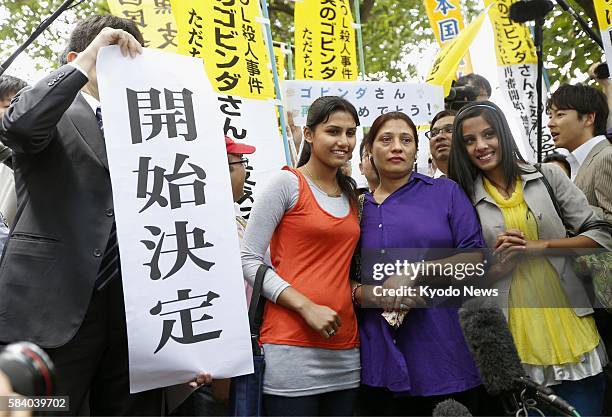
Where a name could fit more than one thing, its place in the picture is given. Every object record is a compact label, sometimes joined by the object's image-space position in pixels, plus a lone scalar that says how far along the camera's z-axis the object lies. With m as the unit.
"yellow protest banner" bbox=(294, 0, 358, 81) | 5.83
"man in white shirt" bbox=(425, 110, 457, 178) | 3.41
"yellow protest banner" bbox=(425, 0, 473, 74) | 7.21
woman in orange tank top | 2.18
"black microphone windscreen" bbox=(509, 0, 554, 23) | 4.12
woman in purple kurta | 2.24
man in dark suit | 1.83
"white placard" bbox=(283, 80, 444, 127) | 4.68
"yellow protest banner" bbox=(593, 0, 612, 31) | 3.16
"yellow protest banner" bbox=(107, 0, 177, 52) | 4.66
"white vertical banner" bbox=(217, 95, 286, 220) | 3.93
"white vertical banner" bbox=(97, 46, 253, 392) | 1.92
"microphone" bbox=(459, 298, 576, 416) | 1.55
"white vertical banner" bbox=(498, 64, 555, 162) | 5.86
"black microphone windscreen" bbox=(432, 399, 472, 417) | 1.42
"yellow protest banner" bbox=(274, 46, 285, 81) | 7.13
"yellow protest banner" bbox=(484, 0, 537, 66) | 6.26
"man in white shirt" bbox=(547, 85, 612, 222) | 3.15
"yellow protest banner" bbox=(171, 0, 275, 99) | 3.95
